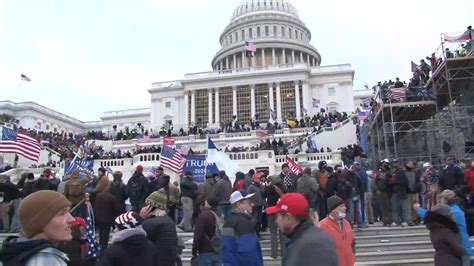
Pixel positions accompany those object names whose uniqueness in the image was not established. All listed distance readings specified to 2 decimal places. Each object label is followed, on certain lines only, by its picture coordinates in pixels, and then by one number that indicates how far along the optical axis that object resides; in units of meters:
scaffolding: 21.80
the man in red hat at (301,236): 3.74
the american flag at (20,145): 21.38
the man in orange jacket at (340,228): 5.72
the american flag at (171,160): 19.45
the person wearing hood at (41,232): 2.77
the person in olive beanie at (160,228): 5.73
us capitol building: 62.22
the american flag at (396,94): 22.89
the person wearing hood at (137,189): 12.12
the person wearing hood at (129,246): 4.30
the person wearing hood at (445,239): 5.75
